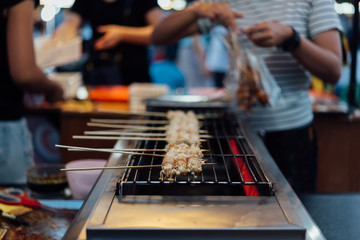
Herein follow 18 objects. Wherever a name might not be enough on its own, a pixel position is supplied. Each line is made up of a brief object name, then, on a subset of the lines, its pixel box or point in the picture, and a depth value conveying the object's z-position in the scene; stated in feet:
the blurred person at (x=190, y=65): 28.94
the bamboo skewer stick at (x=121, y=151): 5.12
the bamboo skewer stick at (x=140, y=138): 5.91
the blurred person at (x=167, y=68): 21.90
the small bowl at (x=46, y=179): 6.10
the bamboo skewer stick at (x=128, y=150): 5.21
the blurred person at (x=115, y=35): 14.92
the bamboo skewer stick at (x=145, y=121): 7.41
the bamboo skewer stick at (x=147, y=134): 6.36
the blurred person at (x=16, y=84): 8.30
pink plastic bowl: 5.75
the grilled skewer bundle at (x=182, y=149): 4.71
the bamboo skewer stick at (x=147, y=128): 6.60
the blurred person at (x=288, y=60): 7.64
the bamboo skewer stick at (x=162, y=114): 7.91
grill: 3.46
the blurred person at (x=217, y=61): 21.93
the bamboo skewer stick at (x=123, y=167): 4.59
